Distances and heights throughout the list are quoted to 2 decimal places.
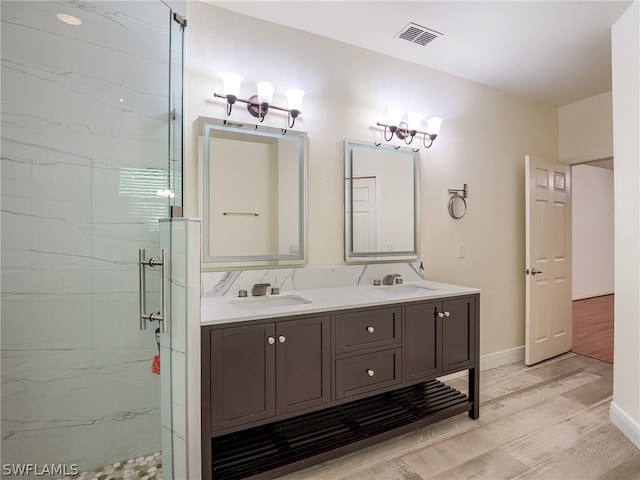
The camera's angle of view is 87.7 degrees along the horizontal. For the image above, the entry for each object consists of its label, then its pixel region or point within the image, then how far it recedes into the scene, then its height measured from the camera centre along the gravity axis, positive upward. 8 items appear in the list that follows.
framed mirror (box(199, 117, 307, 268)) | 2.01 +0.29
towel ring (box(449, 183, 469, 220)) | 2.89 +0.33
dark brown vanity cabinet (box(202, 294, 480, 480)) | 1.54 -0.74
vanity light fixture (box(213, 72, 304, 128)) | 1.97 +0.88
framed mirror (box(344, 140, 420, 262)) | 2.45 +0.29
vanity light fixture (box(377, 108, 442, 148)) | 2.52 +0.89
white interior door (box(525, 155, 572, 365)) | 3.14 -0.19
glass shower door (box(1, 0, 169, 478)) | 1.38 +0.08
